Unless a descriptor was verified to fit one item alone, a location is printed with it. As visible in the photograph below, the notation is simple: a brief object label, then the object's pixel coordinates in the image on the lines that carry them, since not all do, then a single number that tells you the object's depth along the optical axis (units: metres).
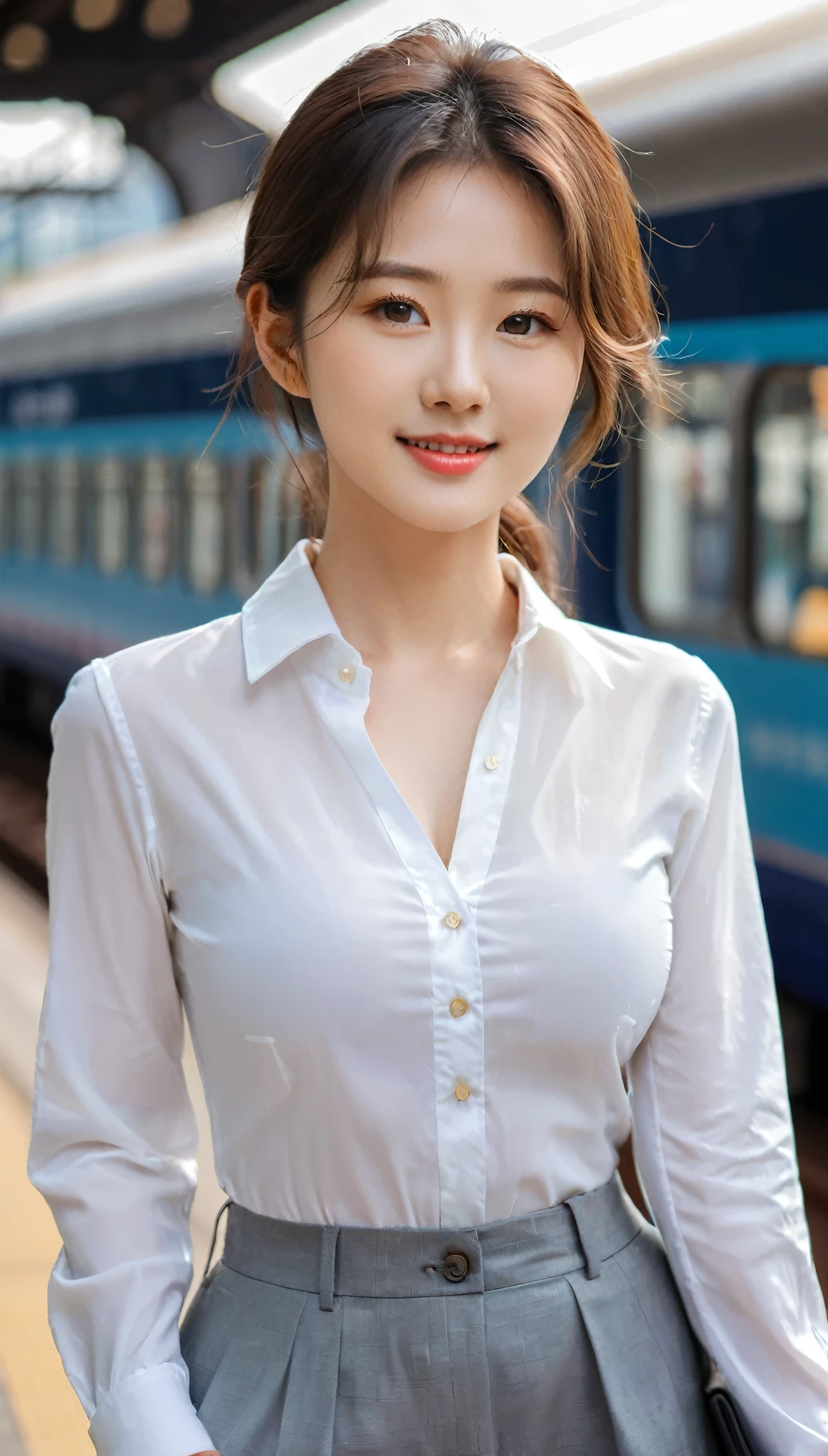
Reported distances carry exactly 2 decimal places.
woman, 1.20
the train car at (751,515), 4.05
